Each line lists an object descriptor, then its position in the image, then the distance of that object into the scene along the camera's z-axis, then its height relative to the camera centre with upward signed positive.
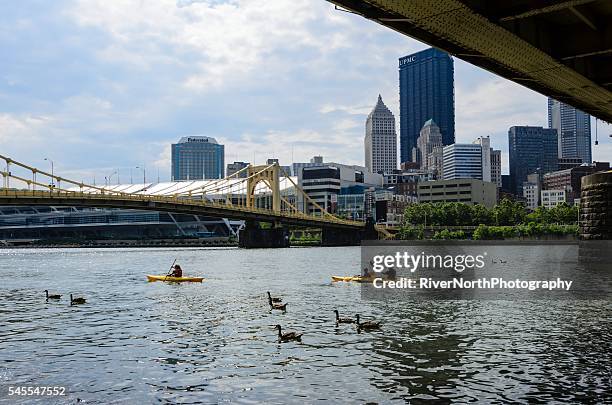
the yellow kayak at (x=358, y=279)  54.56 -4.59
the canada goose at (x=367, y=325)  29.81 -4.46
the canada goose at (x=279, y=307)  37.28 -4.57
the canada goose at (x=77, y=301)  43.12 -4.76
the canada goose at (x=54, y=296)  45.34 -4.73
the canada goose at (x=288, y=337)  27.34 -4.52
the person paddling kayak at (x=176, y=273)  59.20 -4.22
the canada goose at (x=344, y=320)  31.41 -4.45
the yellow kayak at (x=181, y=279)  58.88 -4.78
